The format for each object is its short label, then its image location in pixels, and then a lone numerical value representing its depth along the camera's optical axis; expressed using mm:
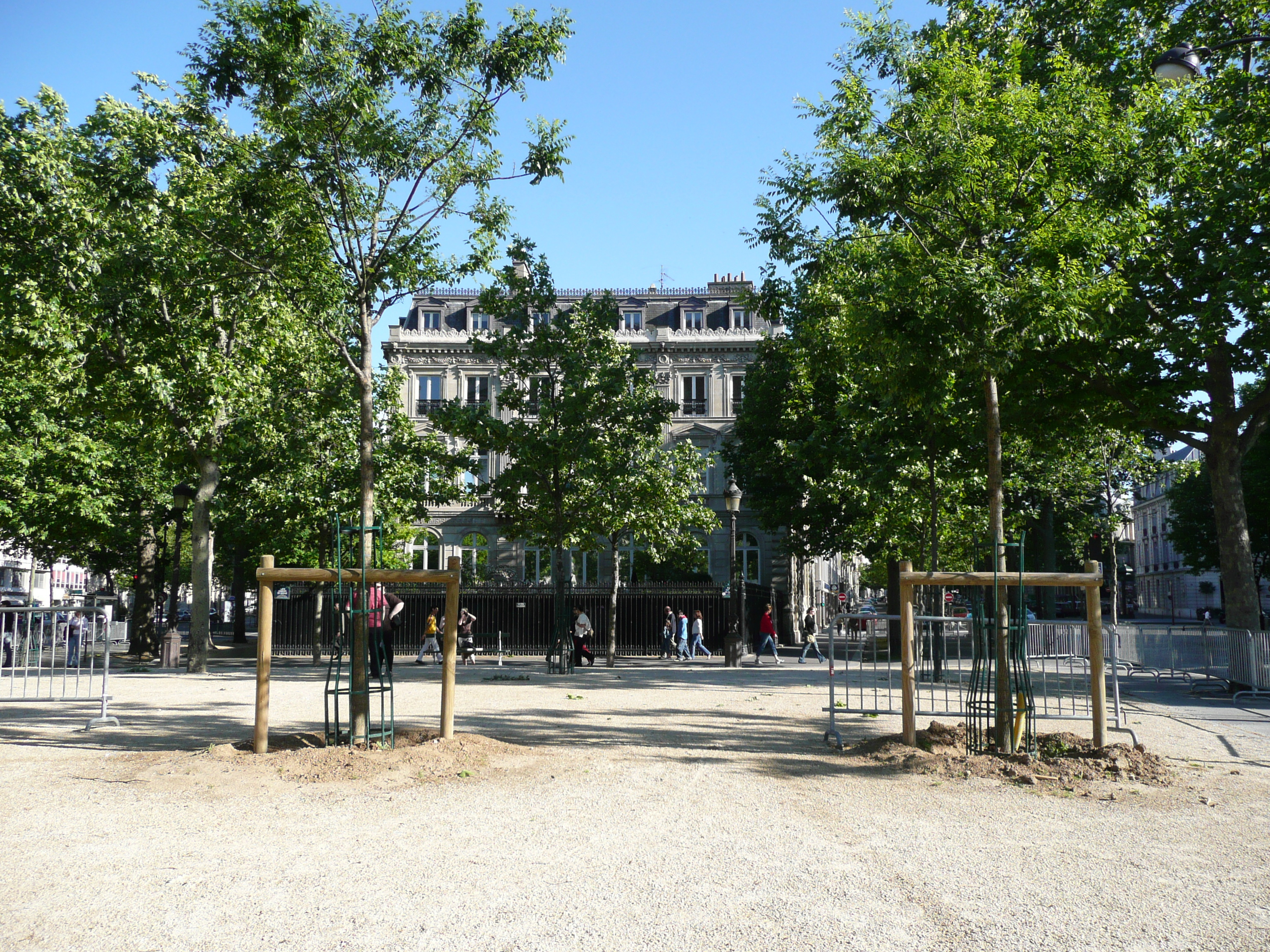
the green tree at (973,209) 9203
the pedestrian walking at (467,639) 26641
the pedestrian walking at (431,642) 27703
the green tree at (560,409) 20750
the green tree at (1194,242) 15938
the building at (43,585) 67438
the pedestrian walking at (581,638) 25938
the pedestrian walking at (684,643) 29234
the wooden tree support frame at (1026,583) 9133
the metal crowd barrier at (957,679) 11852
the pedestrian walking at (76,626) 14922
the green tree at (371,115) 10086
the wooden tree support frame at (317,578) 9055
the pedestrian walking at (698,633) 29891
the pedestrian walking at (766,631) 28156
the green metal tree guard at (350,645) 9016
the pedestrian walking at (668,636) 30297
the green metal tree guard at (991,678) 9156
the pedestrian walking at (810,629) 29600
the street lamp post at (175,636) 24359
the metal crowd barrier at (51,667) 12102
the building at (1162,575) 84875
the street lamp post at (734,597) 26484
